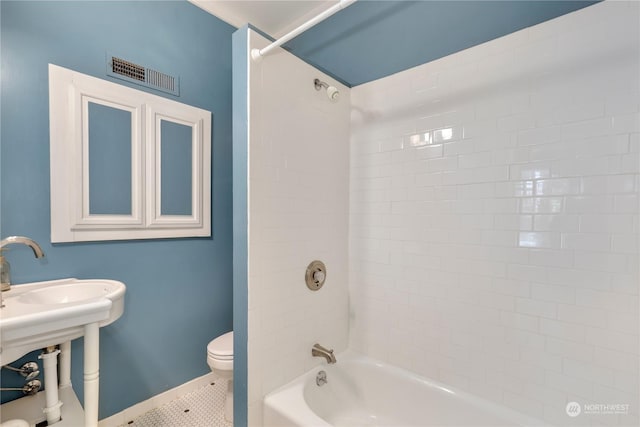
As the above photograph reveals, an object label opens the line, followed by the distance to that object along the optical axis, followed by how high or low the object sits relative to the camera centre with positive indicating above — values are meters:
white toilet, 1.68 -0.90
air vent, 1.67 +0.87
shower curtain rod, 0.98 +0.74
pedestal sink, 1.01 -0.41
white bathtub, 1.36 -1.03
